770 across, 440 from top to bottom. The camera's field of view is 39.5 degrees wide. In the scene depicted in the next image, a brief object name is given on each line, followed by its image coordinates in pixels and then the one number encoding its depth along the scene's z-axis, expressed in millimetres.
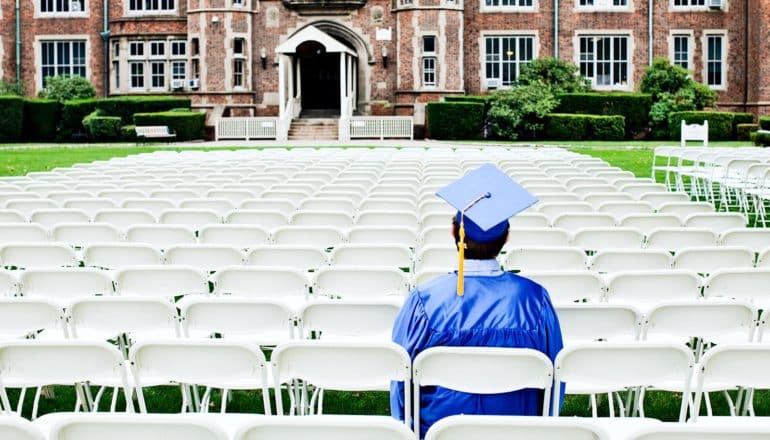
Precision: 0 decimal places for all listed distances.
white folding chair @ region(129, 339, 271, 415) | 4793
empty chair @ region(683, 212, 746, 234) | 10242
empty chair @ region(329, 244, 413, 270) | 7953
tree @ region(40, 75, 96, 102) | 43812
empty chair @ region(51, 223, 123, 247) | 9547
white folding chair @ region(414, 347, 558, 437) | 4219
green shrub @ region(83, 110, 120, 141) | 39875
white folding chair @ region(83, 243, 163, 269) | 8203
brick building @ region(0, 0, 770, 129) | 42656
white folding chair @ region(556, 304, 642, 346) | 5559
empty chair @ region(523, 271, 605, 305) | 6594
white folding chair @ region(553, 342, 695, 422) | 4535
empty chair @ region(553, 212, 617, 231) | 10094
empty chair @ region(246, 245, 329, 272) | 8078
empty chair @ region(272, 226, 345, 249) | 9391
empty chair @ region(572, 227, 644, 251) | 9141
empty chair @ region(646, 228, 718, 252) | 9164
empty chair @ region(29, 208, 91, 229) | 10578
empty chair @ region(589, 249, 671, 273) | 7762
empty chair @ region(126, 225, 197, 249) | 9406
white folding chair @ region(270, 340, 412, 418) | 4477
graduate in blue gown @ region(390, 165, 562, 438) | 4254
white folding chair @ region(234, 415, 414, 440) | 3373
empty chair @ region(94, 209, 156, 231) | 10656
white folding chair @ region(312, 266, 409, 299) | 6777
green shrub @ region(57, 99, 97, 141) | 41759
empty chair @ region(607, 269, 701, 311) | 6668
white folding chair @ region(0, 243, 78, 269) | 8234
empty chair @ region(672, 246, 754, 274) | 7844
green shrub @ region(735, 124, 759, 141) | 39125
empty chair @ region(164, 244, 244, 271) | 8078
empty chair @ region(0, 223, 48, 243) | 9438
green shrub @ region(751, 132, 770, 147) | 29331
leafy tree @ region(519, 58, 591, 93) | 41719
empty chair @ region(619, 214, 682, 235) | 10195
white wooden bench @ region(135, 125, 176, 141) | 38344
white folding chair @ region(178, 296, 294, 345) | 5715
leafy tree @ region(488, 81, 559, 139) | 39375
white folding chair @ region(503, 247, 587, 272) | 7824
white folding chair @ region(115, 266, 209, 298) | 6918
